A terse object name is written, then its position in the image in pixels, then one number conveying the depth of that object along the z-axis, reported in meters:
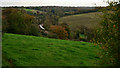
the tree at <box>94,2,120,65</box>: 6.69
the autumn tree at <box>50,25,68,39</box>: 35.62
